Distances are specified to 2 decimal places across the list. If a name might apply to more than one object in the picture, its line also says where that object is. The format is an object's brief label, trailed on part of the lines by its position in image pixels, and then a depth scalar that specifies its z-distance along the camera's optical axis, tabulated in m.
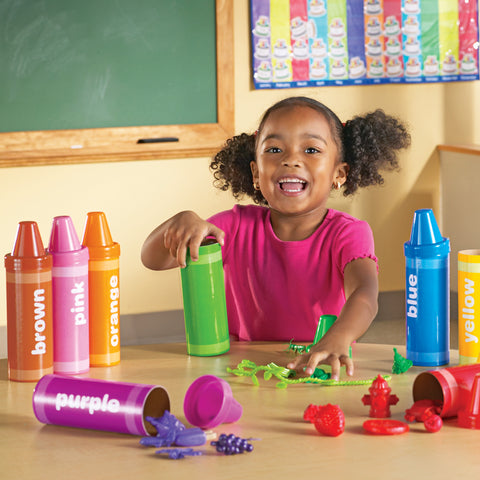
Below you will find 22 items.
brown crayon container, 2.50
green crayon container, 2.64
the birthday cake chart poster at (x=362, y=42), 6.06
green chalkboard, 5.51
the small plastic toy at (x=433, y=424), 2.28
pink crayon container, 2.54
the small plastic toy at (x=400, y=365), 2.54
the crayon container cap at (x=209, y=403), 2.30
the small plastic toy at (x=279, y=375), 2.48
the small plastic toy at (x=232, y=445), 2.22
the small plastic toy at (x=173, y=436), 2.25
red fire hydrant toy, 2.34
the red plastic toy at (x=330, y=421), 2.27
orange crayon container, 2.59
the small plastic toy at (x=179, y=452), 2.21
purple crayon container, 2.28
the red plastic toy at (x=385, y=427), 2.27
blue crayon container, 2.55
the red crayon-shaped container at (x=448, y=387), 2.32
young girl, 3.00
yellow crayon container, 2.52
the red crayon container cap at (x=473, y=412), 2.29
